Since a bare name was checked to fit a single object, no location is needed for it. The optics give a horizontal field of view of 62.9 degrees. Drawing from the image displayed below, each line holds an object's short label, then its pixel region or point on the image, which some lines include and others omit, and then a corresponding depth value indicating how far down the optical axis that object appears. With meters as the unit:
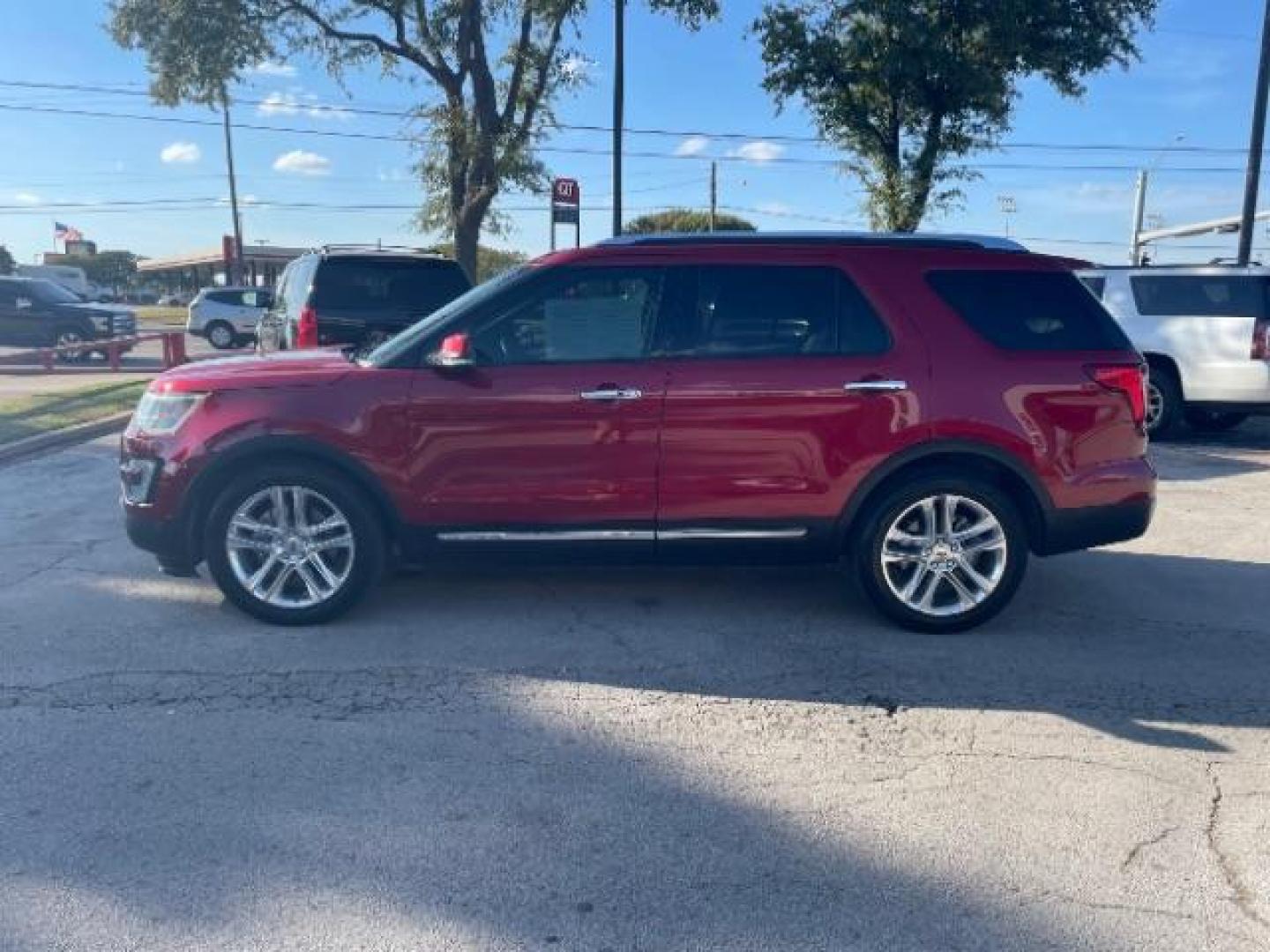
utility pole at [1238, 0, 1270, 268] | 15.99
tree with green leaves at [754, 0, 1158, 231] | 17.23
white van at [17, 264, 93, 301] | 45.33
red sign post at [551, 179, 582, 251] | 14.80
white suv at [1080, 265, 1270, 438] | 10.80
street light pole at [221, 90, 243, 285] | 40.47
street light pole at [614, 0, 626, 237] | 15.43
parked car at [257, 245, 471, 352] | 9.31
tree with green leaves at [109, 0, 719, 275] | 17.73
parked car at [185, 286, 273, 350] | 28.62
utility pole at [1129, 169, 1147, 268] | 45.91
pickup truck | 22.11
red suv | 4.88
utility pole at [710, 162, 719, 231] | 53.56
